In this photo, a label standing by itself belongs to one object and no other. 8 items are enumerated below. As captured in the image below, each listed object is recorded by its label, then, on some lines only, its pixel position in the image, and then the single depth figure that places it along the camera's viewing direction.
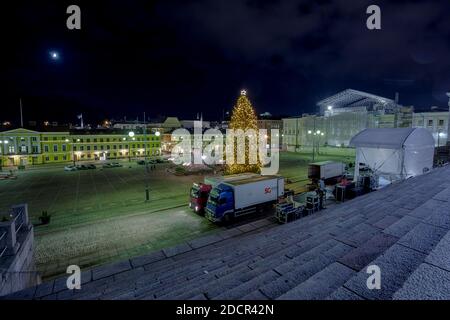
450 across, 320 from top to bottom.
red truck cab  18.98
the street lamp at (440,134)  53.11
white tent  22.18
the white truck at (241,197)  16.81
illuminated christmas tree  28.08
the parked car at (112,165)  51.21
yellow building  54.75
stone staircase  3.65
